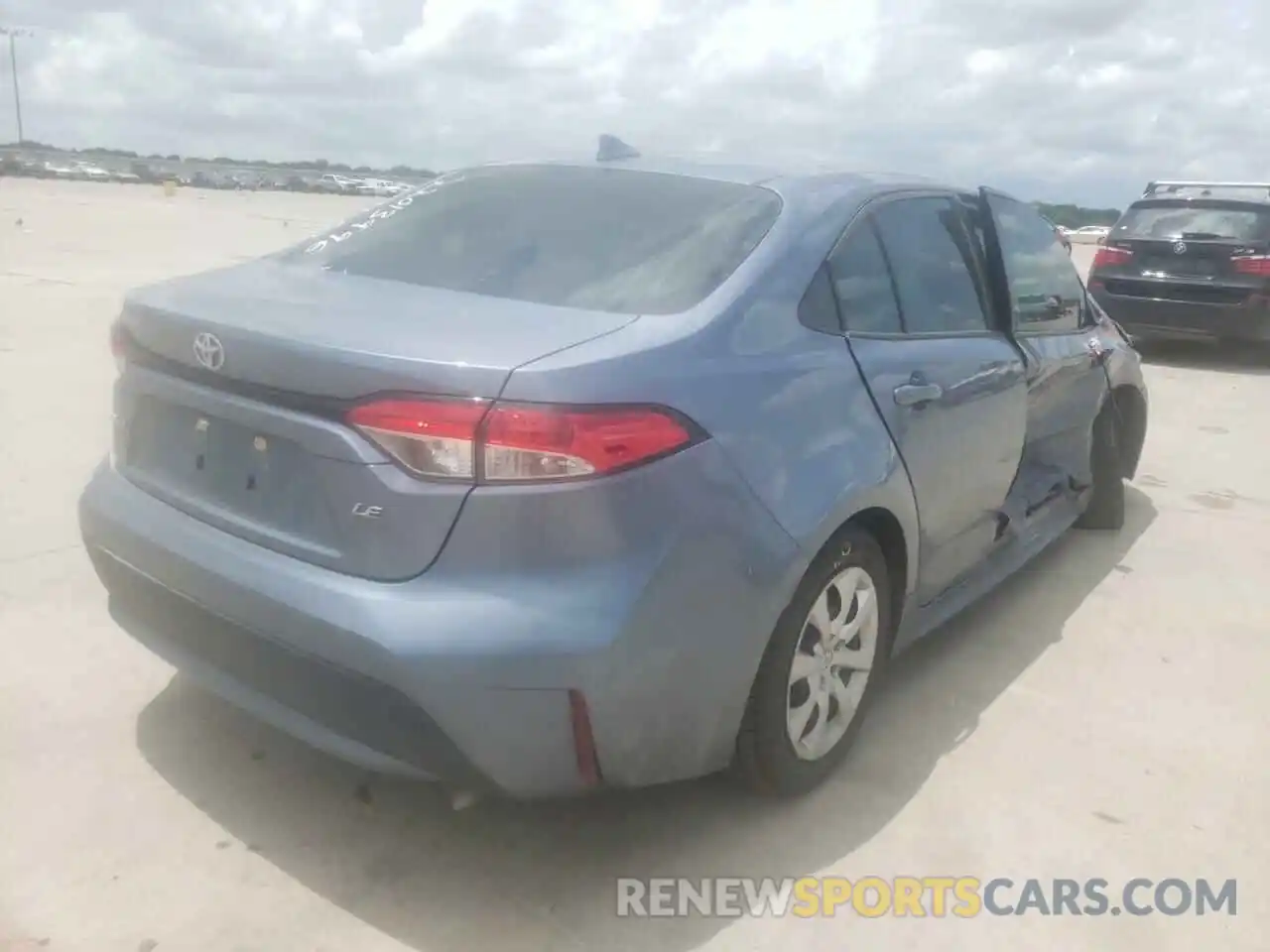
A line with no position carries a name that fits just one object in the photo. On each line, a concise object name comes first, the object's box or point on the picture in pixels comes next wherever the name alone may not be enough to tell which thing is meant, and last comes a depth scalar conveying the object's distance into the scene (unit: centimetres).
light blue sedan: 220
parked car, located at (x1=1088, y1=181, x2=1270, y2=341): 955
